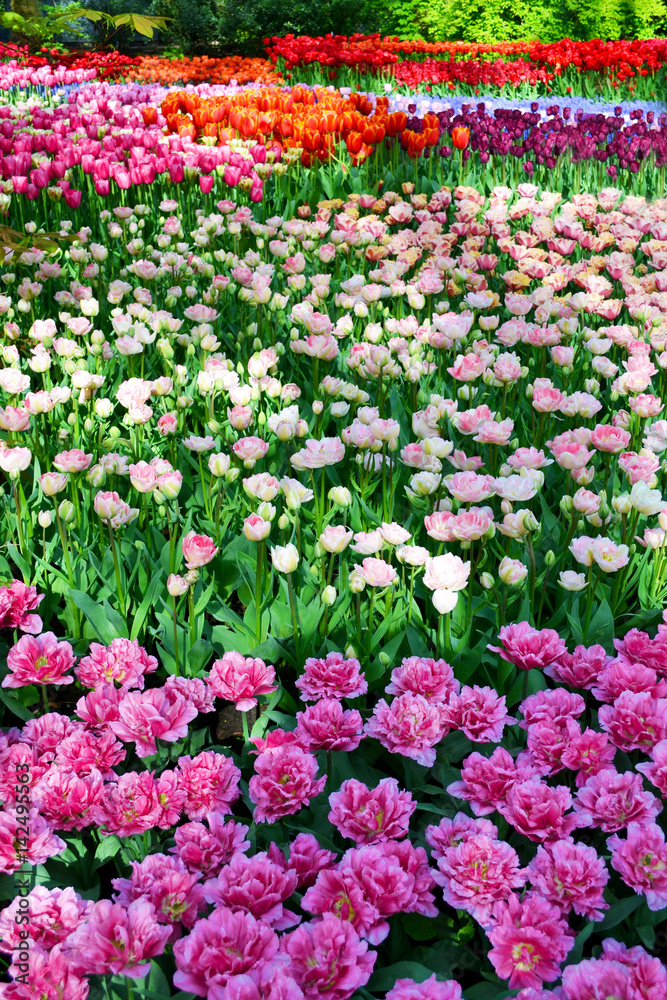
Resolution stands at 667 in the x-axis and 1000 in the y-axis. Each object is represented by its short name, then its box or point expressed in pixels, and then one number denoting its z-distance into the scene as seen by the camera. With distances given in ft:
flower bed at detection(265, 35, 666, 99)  39.14
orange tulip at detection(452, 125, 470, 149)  20.56
